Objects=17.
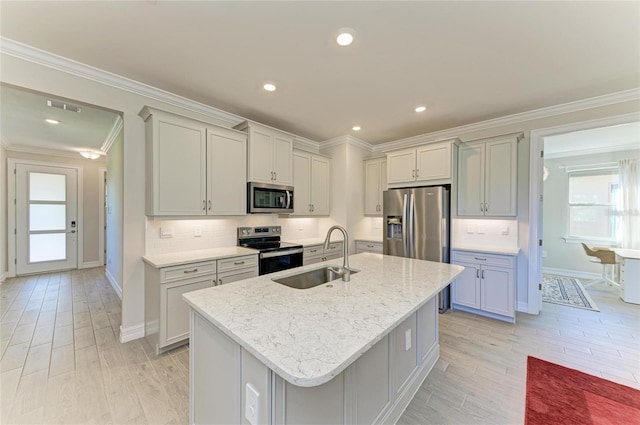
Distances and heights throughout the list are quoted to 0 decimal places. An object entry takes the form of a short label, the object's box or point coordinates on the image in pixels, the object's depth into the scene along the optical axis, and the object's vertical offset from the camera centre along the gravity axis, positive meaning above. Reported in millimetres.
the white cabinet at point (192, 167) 2596 +496
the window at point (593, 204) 4961 +186
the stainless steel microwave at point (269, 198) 3320 +187
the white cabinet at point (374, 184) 4535 +517
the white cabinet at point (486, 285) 3129 -945
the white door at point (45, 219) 5020 -175
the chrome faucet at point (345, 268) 1773 -433
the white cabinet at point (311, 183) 4066 +477
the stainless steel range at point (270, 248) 3199 -480
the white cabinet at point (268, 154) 3324 +799
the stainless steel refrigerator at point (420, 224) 3463 -174
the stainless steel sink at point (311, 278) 1940 -532
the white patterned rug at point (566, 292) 3739 -1323
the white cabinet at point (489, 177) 3299 +482
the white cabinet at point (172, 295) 2373 -809
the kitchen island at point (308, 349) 933 -498
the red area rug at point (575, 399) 1697 -1369
